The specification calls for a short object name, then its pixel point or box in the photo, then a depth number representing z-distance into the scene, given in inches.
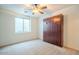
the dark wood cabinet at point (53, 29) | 58.3
